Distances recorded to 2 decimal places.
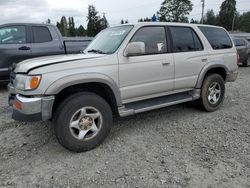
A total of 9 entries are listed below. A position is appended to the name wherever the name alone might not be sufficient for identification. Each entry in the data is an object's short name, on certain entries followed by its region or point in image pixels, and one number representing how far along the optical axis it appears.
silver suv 3.11
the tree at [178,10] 64.56
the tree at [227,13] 67.88
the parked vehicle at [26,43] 6.45
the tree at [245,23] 74.50
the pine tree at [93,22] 52.75
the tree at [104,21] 55.16
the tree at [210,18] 76.68
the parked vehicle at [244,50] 12.38
